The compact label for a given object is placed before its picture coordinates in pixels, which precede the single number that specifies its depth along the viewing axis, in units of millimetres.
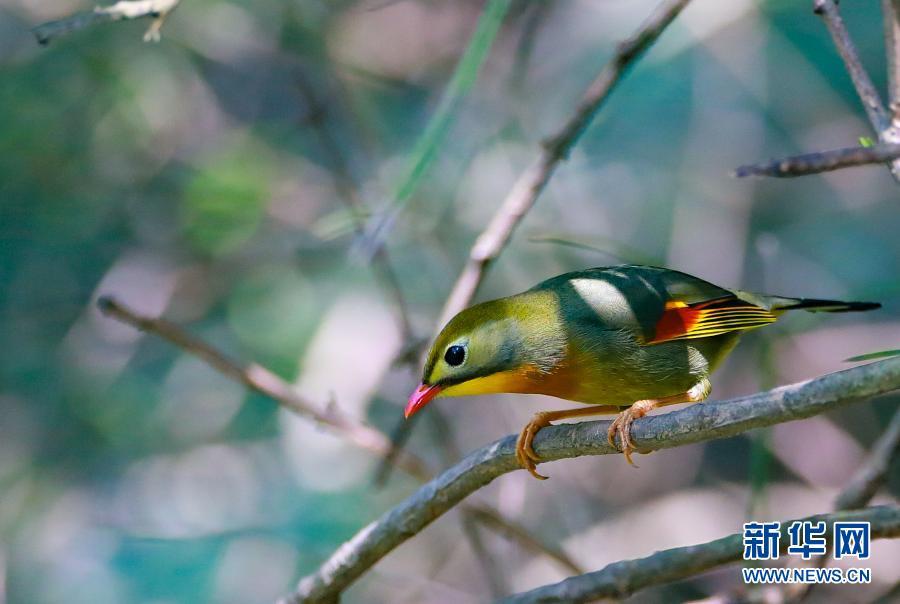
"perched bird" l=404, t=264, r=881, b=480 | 6164
